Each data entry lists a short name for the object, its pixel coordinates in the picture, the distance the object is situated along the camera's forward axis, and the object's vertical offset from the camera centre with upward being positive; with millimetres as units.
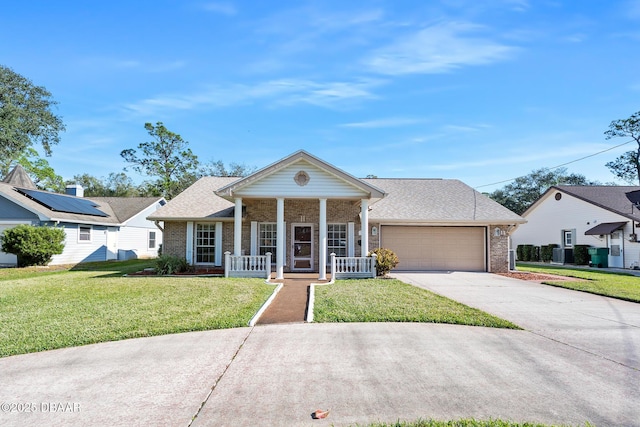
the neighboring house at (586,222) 20656 +1058
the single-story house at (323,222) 13961 +735
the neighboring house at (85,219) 19656 +1140
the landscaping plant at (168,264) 14719 -1053
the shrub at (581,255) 22562 -1015
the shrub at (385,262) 14375 -921
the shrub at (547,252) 25406 -944
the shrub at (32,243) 17906 -231
